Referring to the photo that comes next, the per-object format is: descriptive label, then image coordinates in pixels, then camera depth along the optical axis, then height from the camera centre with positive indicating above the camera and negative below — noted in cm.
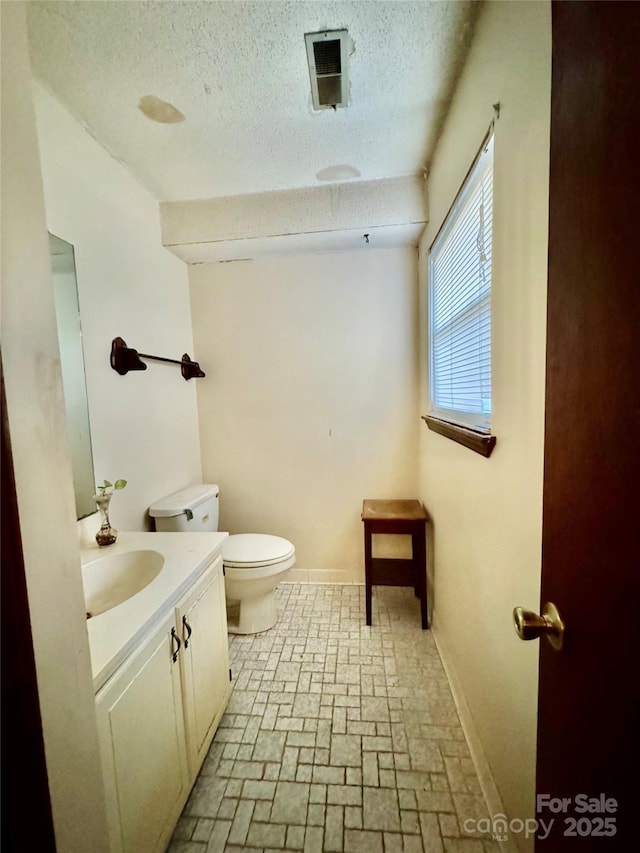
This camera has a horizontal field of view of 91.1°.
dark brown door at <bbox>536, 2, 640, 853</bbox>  34 -5
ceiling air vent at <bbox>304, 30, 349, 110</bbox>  103 +114
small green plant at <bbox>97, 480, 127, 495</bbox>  134 -37
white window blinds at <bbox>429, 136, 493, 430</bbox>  107 +36
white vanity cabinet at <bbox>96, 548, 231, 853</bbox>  71 -89
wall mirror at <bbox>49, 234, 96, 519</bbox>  121 +12
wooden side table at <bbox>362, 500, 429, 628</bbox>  181 -83
